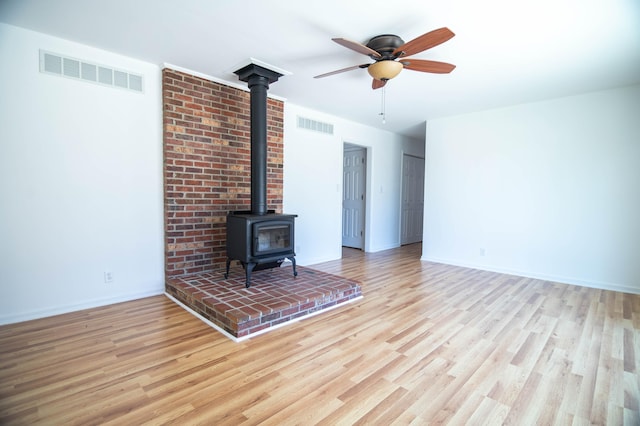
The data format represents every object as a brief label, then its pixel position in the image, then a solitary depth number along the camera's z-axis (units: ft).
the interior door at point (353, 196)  20.33
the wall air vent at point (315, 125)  15.51
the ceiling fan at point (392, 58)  7.77
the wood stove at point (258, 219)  10.30
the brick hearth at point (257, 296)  8.27
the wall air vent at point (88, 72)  8.84
